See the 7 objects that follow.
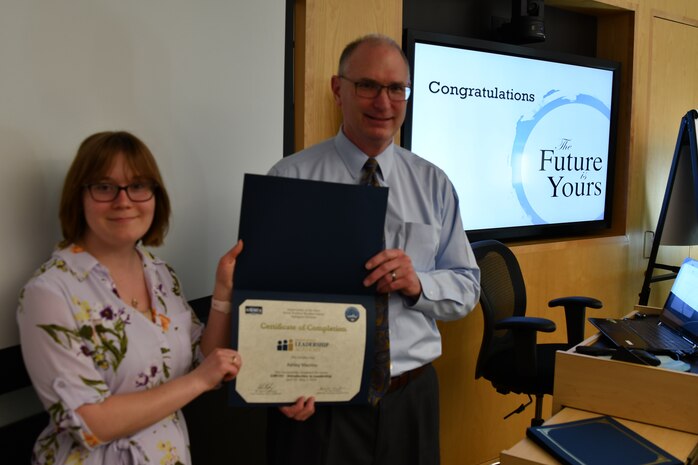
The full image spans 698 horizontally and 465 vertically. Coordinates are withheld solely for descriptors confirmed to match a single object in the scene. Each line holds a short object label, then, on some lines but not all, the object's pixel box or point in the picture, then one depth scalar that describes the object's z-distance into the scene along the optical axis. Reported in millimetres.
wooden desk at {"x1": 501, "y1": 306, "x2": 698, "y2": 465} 1880
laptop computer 2254
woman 1192
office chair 2865
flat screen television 3289
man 1691
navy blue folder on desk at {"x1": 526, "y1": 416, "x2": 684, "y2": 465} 1688
